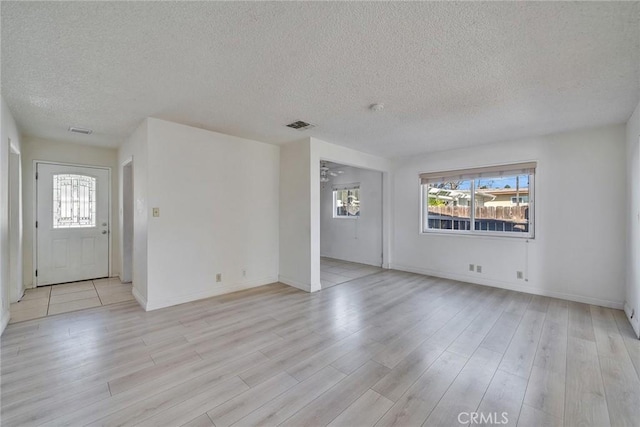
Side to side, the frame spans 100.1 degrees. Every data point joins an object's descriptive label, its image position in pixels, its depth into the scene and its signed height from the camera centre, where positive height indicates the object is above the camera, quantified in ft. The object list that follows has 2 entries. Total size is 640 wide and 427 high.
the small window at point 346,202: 22.62 +0.85
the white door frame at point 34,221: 14.52 -0.60
